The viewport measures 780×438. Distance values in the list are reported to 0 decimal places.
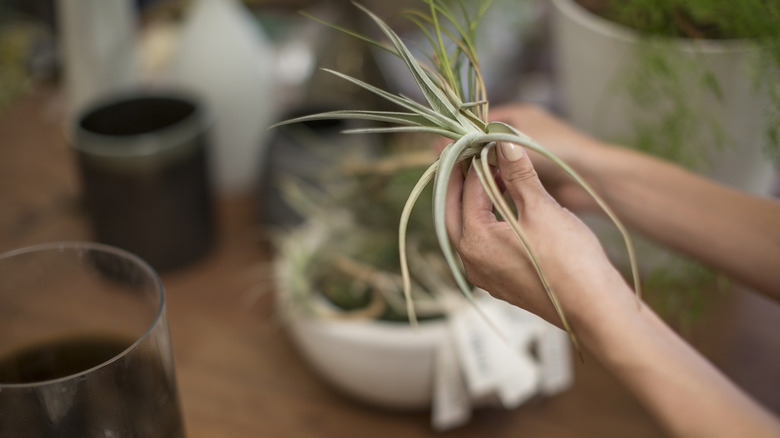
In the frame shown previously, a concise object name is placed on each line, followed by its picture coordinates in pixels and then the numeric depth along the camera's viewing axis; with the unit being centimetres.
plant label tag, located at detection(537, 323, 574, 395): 55
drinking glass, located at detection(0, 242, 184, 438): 30
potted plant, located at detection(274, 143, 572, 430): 52
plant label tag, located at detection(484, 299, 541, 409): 51
